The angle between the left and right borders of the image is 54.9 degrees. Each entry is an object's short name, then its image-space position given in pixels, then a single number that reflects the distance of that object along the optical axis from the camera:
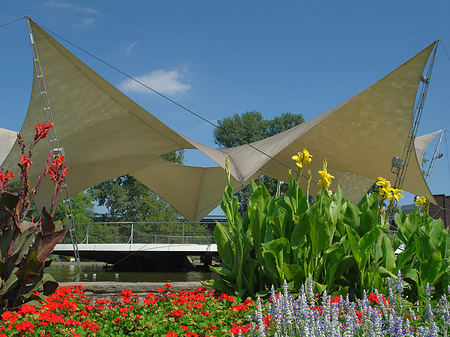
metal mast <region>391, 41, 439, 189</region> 7.63
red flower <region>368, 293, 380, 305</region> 2.98
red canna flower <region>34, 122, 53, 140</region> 3.54
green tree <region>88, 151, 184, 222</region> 32.12
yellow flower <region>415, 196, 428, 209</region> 5.55
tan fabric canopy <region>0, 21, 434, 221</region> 7.88
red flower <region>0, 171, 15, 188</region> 3.56
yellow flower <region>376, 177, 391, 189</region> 4.12
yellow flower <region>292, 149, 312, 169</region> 3.94
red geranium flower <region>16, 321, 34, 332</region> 2.44
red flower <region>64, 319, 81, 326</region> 2.55
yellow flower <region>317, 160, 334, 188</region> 3.79
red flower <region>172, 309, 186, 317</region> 2.69
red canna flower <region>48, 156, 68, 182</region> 3.51
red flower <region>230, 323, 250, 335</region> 2.26
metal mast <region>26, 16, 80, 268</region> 7.34
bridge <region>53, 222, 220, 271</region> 14.66
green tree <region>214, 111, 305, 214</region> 36.06
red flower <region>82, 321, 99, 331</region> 2.55
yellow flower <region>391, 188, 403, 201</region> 4.19
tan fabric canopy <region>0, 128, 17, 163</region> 11.28
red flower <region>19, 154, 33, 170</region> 3.32
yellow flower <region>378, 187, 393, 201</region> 4.06
